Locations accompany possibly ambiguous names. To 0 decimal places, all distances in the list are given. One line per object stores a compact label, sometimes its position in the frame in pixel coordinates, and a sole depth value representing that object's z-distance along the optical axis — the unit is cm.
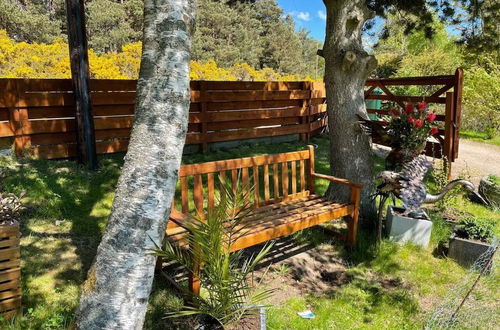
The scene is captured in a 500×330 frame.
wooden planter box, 257
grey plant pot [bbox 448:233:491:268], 391
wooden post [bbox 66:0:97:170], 552
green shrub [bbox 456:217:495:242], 400
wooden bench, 331
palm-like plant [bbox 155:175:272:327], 216
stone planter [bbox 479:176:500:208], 574
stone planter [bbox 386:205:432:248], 425
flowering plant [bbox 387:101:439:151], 395
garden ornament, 380
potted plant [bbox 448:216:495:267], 392
